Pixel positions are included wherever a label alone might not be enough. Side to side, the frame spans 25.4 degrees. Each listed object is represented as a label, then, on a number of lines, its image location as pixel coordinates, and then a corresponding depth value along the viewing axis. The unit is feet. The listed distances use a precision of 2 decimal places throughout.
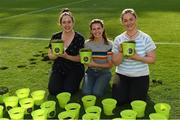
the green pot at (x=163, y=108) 14.73
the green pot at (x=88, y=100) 16.11
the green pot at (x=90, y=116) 13.91
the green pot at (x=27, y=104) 15.88
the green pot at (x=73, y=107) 15.15
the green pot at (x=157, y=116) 13.58
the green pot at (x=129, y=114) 14.11
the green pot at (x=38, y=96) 16.96
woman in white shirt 16.53
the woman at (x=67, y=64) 18.24
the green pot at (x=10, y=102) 16.21
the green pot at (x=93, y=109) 14.88
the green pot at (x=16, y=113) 14.79
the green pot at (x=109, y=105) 15.70
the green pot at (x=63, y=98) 16.58
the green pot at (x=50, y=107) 15.42
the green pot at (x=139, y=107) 15.24
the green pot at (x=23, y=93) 17.28
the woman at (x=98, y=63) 17.63
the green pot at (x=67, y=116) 14.23
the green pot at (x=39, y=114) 14.30
